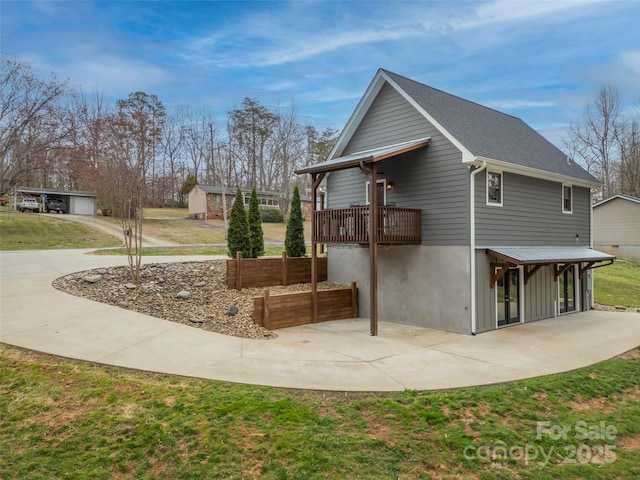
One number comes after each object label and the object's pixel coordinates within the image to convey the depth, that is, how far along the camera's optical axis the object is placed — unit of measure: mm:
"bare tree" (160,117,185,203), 39781
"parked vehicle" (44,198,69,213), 33562
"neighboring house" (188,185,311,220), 35125
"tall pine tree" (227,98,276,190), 37094
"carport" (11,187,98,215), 33738
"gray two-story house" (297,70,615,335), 10281
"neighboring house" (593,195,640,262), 24328
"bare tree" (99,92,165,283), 11227
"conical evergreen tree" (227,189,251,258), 12484
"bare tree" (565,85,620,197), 30812
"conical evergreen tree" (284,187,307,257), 14117
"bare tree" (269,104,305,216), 35562
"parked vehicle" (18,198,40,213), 31297
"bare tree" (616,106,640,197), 30203
